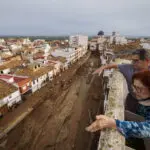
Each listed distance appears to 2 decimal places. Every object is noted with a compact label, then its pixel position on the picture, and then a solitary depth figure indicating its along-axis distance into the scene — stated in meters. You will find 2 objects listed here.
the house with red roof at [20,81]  17.34
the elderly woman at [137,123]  1.53
